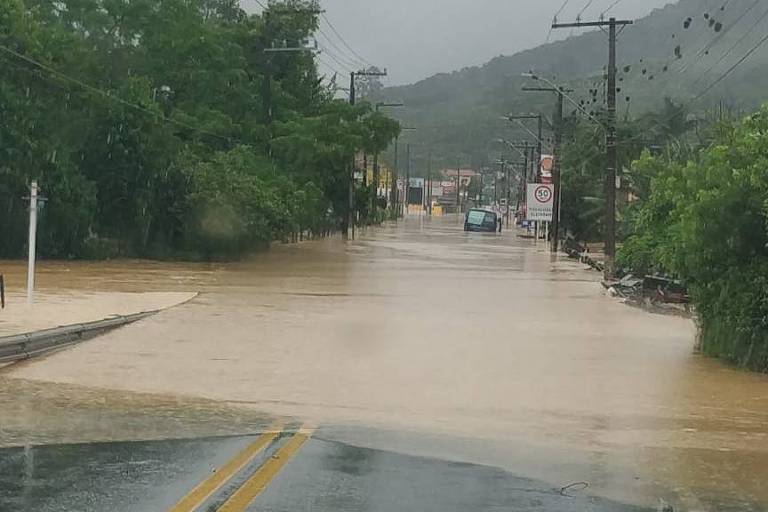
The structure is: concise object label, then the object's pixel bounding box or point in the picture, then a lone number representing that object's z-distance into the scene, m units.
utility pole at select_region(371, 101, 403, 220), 97.25
